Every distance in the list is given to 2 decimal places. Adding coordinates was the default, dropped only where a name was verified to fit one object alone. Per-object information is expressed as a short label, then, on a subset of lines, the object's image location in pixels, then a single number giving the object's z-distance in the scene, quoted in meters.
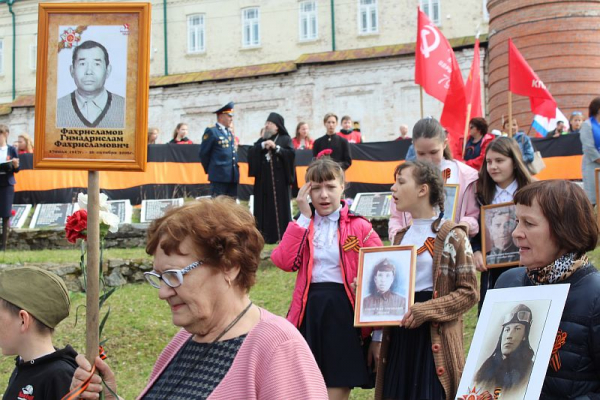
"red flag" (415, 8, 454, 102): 13.69
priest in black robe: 14.24
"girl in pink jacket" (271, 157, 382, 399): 5.75
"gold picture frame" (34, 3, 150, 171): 4.32
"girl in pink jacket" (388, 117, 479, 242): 6.34
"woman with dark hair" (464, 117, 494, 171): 11.55
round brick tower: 24.83
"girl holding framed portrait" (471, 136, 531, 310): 6.48
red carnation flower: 4.30
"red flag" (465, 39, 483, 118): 14.32
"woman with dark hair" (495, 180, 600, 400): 3.44
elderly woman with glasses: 2.90
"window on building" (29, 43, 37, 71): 43.62
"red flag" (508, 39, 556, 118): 15.45
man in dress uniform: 14.09
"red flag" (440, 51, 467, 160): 12.72
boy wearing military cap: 4.27
